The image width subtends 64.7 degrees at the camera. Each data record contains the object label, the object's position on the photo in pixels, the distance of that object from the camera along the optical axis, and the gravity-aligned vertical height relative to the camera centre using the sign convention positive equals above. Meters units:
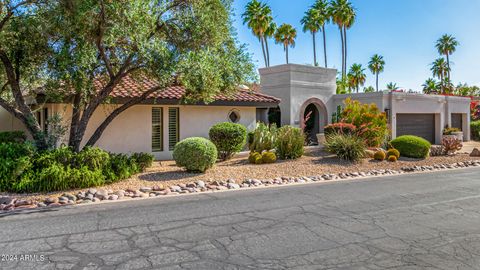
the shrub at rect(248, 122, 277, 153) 17.06 -0.39
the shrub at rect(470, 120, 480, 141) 33.09 +0.15
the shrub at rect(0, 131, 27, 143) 15.02 -0.16
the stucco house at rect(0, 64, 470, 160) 15.96 +1.11
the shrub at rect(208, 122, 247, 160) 15.83 -0.27
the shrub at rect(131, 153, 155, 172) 13.00 -0.98
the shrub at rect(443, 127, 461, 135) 28.35 +0.06
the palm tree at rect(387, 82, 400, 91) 55.81 +6.83
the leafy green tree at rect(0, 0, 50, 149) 10.50 +2.41
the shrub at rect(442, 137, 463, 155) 19.61 -0.77
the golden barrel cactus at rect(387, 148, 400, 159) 17.05 -0.99
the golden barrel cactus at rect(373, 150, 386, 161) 16.59 -1.07
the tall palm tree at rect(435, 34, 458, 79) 53.88 +12.26
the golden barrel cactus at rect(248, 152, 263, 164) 15.17 -1.07
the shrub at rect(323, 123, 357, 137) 17.67 +0.15
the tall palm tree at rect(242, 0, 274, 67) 41.88 +12.77
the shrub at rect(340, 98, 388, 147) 18.23 +0.50
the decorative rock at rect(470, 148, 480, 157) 19.73 -1.17
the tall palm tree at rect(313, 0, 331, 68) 44.53 +14.27
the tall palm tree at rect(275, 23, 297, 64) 45.56 +11.77
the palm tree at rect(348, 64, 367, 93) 49.38 +7.35
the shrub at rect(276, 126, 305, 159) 16.08 -0.54
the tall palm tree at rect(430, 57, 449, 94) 54.16 +8.96
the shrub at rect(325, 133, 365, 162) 15.90 -0.68
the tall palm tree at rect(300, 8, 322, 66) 44.50 +13.16
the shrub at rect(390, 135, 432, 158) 17.83 -0.76
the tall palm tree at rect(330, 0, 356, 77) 42.84 +13.45
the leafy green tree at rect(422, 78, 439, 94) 51.90 +6.36
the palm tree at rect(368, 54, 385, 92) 54.50 +9.55
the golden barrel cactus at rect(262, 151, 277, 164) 15.23 -1.07
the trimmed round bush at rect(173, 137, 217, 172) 12.46 -0.76
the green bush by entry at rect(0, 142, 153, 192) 9.84 -1.00
